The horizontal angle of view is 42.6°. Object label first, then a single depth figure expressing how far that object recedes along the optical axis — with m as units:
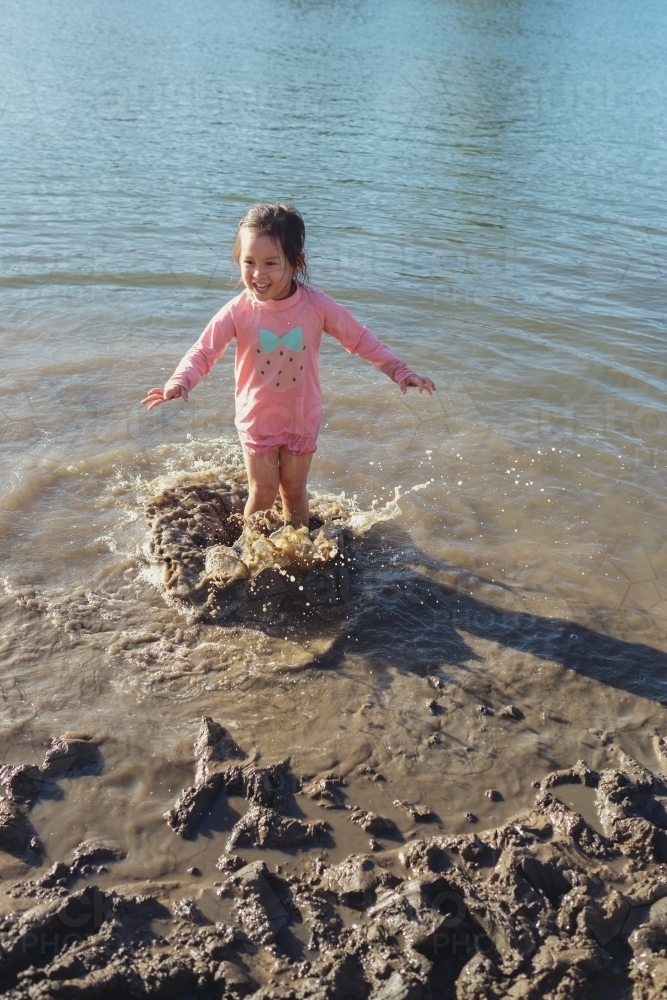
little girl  4.01
